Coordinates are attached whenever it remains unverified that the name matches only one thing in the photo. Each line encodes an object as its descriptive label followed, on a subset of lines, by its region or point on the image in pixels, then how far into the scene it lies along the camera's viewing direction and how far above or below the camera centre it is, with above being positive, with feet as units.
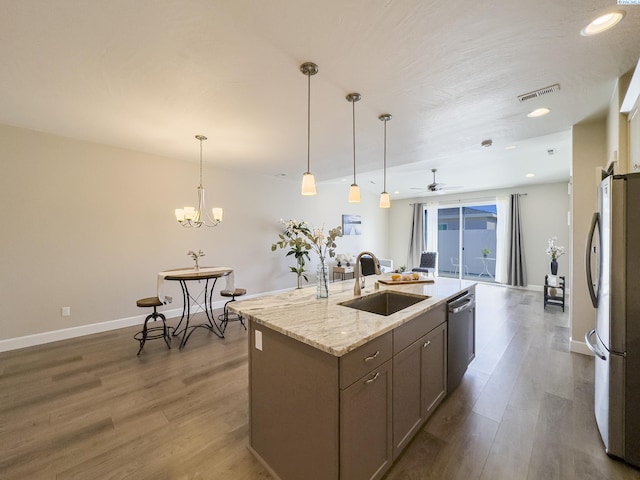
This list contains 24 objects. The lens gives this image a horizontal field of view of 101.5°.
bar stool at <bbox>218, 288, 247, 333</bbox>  12.86 -4.10
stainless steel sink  7.14 -1.78
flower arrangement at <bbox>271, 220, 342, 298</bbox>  6.52 -0.14
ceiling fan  19.53 +4.47
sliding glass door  25.05 -0.15
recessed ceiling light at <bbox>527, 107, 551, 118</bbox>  9.09 +4.58
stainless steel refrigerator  5.08 -1.52
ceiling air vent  7.69 +4.52
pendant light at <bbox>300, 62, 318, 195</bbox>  6.65 +4.36
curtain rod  22.57 +3.95
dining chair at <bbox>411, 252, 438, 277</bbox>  25.27 -2.11
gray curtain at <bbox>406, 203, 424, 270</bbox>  28.45 +0.56
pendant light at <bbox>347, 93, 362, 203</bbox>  8.14 +4.46
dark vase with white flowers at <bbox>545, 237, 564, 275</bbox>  16.35 -0.80
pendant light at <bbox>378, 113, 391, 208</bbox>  9.55 +1.81
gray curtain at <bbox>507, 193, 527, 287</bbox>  22.21 -0.89
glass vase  6.81 -1.12
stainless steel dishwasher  7.30 -2.87
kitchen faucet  7.18 -1.11
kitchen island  4.05 -2.61
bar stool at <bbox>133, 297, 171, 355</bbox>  10.59 -4.09
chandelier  11.51 +1.16
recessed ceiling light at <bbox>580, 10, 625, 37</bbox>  5.13 +4.44
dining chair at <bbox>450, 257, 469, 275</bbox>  26.76 -2.63
